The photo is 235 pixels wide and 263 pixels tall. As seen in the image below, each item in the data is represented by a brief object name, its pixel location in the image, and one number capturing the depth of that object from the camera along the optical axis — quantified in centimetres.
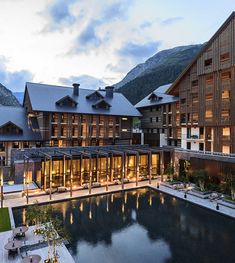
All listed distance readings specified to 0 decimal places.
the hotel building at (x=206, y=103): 3528
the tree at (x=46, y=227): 1412
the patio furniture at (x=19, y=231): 1750
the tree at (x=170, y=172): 3747
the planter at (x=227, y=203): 2617
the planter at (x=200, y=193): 2982
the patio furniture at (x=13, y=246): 1534
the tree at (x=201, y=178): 3216
